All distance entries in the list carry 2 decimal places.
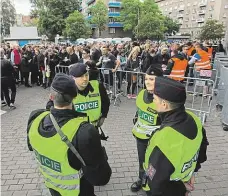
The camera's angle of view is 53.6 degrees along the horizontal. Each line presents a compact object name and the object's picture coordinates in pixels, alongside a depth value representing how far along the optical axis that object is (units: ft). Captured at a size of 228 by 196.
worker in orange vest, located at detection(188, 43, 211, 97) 29.46
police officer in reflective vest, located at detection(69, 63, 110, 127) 10.48
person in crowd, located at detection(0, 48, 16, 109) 25.78
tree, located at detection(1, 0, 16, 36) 219.20
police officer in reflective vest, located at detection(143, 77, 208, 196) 5.87
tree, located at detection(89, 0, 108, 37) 213.87
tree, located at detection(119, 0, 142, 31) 229.45
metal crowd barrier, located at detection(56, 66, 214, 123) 25.12
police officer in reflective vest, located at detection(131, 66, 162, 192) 9.92
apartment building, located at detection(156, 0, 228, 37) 246.99
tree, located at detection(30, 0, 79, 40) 156.66
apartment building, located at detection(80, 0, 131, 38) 251.60
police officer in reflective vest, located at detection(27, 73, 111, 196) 5.83
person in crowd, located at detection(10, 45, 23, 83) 37.40
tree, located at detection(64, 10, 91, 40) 147.84
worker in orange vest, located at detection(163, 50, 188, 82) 26.64
